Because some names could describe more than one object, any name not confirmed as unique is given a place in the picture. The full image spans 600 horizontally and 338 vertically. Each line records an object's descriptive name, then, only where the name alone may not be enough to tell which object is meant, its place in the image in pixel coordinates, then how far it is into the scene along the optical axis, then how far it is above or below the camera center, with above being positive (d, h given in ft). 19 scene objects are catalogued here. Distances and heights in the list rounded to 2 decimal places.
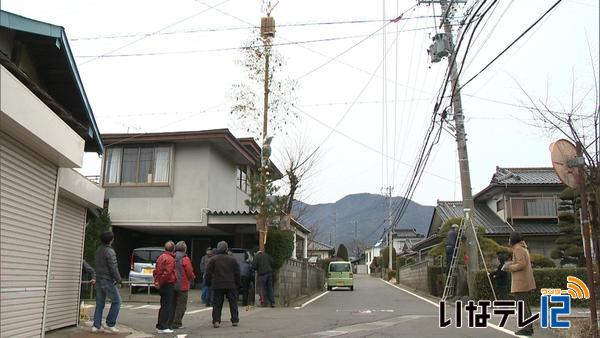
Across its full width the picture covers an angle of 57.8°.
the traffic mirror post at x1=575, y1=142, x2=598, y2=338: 24.13 +1.34
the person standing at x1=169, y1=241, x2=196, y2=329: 34.81 -1.58
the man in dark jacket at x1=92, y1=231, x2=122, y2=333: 31.76 -1.24
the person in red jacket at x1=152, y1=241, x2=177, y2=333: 32.78 -1.39
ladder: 59.47 -0.61
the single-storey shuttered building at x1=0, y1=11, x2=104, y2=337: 22.79 +3.90
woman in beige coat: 27.73 -0.23
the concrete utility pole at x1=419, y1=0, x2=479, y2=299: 55.11 +9.85
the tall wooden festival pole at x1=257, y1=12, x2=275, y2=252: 56.65 +16.08
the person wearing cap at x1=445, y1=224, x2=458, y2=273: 59.88 +2.44
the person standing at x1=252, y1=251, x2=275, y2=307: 53.01 -1.19
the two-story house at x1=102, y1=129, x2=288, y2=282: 70.95 +10.57
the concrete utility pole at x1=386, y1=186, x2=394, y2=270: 173.28 +15.43
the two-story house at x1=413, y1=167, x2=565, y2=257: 97.45 +11.01
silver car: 62.49 -0.52
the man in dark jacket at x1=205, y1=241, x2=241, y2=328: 36.27 -1.20
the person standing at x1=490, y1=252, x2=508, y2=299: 43.80 -1.64
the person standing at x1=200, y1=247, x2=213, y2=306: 52.92 -3.08
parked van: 105.70 -2.15
